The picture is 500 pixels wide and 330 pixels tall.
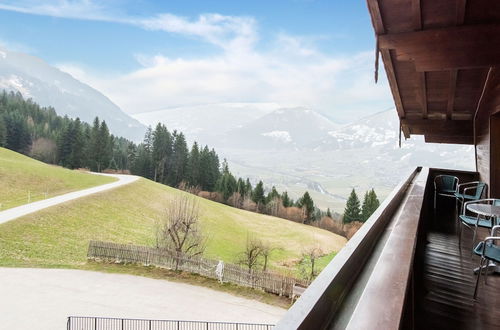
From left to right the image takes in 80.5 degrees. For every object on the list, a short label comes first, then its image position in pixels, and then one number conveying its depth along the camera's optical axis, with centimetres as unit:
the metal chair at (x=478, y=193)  463
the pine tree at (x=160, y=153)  4947
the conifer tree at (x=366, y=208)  3797
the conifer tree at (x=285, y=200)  4299
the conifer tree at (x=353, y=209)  3859
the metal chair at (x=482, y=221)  323
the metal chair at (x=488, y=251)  224
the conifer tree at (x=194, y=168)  4745
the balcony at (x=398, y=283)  82
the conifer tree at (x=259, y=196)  4378
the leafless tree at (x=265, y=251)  1992
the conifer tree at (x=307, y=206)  4019
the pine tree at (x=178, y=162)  4900
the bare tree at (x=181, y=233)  1873
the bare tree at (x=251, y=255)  1966
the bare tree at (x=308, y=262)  1921
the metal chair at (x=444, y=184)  576
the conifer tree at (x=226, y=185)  4450
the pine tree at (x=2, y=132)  4319
